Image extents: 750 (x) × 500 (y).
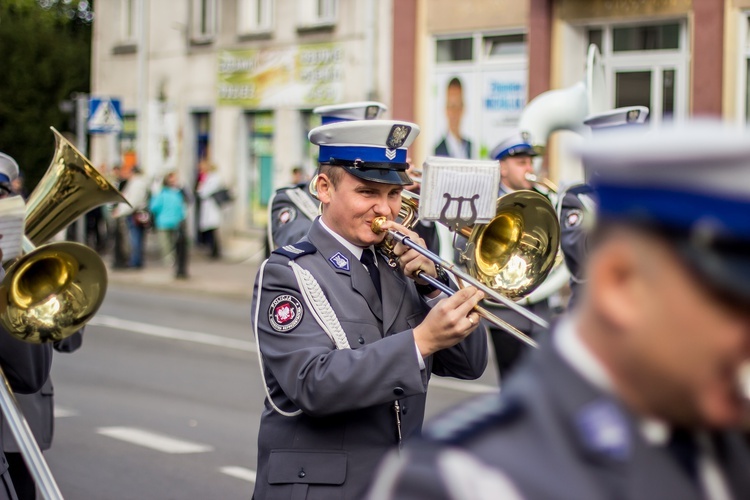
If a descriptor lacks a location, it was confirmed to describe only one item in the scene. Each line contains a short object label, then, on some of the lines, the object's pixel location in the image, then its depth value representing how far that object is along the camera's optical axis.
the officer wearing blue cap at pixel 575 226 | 6.70
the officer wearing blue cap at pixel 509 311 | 6.78
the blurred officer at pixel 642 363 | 1.38
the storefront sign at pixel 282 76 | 23.19
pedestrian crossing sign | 20.34
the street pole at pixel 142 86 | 27.55
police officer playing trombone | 3.28
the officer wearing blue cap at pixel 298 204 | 6.82
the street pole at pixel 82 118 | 20.35
